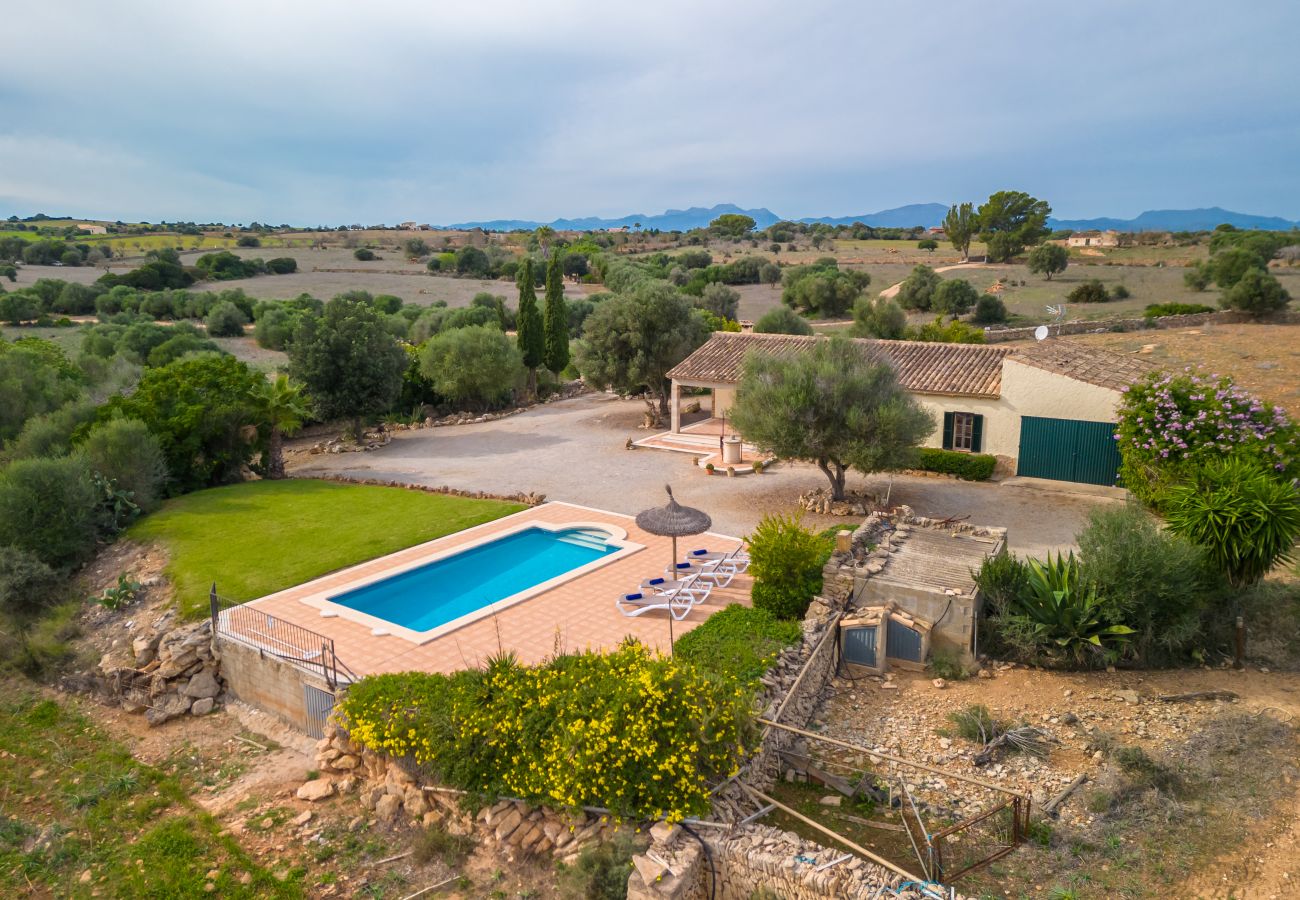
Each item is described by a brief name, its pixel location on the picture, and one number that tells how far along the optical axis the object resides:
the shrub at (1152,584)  13.34
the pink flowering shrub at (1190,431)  16.72
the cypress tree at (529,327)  38.12
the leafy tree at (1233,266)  56.75
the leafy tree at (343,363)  30.48
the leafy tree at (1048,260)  74.94
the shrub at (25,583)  18.11
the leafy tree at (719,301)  60.25
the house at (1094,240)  116.10
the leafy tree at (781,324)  41.78
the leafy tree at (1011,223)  85.69
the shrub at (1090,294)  60.62
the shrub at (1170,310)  47.53
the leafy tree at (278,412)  25.89
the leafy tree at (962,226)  92.12
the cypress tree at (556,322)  38.94
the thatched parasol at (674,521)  15.64
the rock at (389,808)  11.09
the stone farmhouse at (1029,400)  22.41
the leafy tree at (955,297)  57.97
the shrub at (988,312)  57.12
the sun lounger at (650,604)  15.41
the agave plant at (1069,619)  13.50
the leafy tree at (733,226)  166.44
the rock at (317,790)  11.76
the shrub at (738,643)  12.34
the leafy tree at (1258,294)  45.00
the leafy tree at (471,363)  35.97
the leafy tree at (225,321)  62.38
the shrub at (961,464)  23.92
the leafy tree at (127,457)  22.19
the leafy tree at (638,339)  33.00
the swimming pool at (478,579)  16.38
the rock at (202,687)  15.02
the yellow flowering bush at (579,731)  9.42
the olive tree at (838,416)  19.78
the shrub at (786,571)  14.72
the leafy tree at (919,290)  62.72
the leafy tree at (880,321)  48.03
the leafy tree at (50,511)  19.11
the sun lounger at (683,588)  15.95
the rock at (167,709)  14.78
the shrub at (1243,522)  13.64
